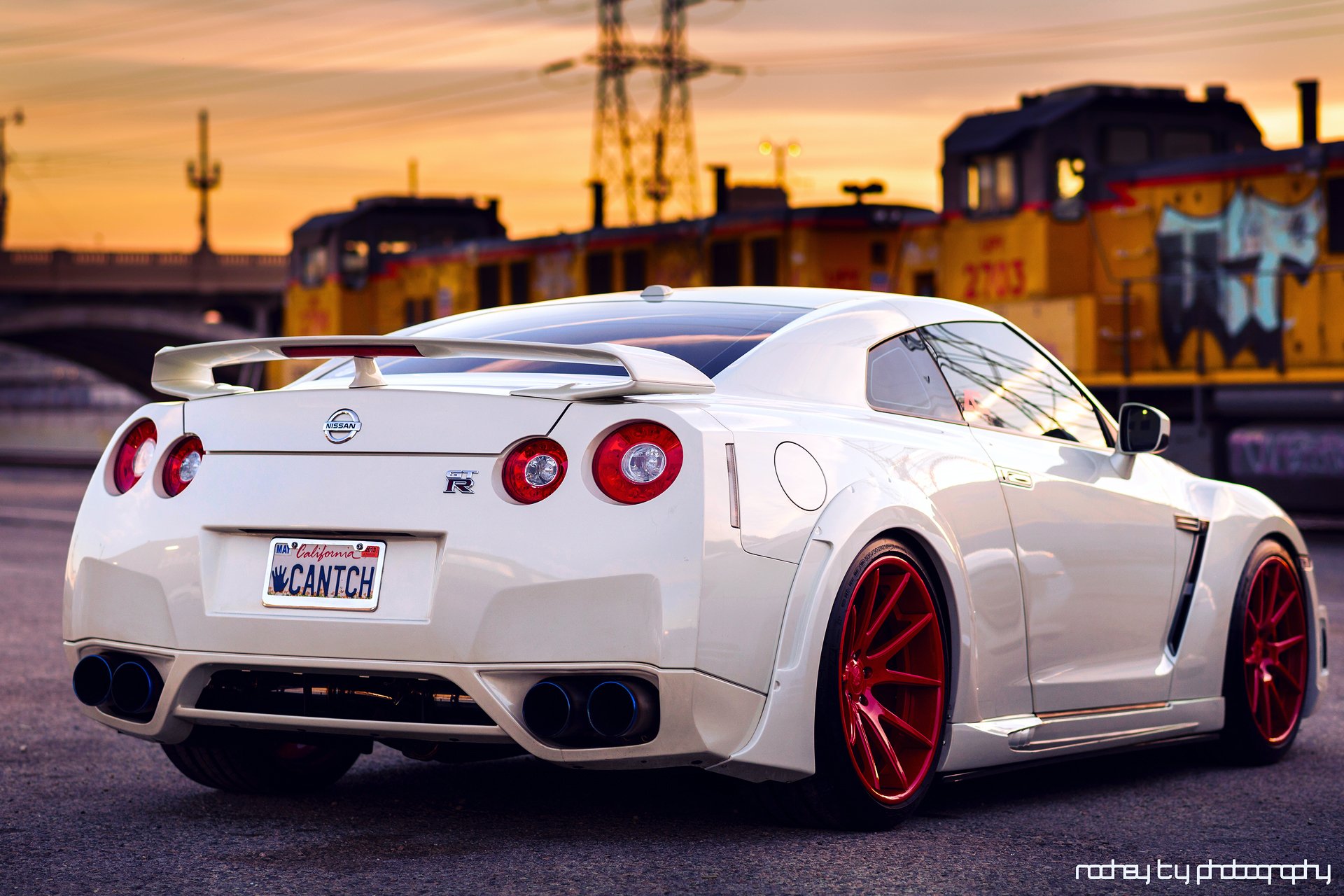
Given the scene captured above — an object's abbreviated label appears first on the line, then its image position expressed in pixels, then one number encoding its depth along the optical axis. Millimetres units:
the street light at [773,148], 49656
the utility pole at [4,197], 80238
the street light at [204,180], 75938
